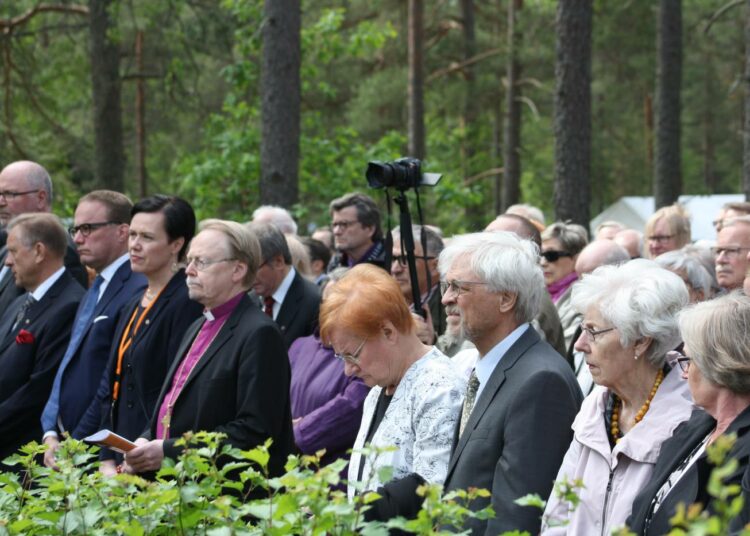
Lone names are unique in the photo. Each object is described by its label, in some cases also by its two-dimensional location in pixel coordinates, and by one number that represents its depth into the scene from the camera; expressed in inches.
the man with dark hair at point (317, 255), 337.7
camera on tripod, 208.5
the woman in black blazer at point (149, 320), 210.4
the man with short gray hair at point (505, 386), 139.3
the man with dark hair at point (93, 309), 231.8
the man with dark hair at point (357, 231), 291.1
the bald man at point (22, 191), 295.1
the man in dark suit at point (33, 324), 240.8
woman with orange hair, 150.7
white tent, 807.1
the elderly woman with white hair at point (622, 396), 138.6
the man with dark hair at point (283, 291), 245.3
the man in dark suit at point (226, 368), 178.2
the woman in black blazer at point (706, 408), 124.4
